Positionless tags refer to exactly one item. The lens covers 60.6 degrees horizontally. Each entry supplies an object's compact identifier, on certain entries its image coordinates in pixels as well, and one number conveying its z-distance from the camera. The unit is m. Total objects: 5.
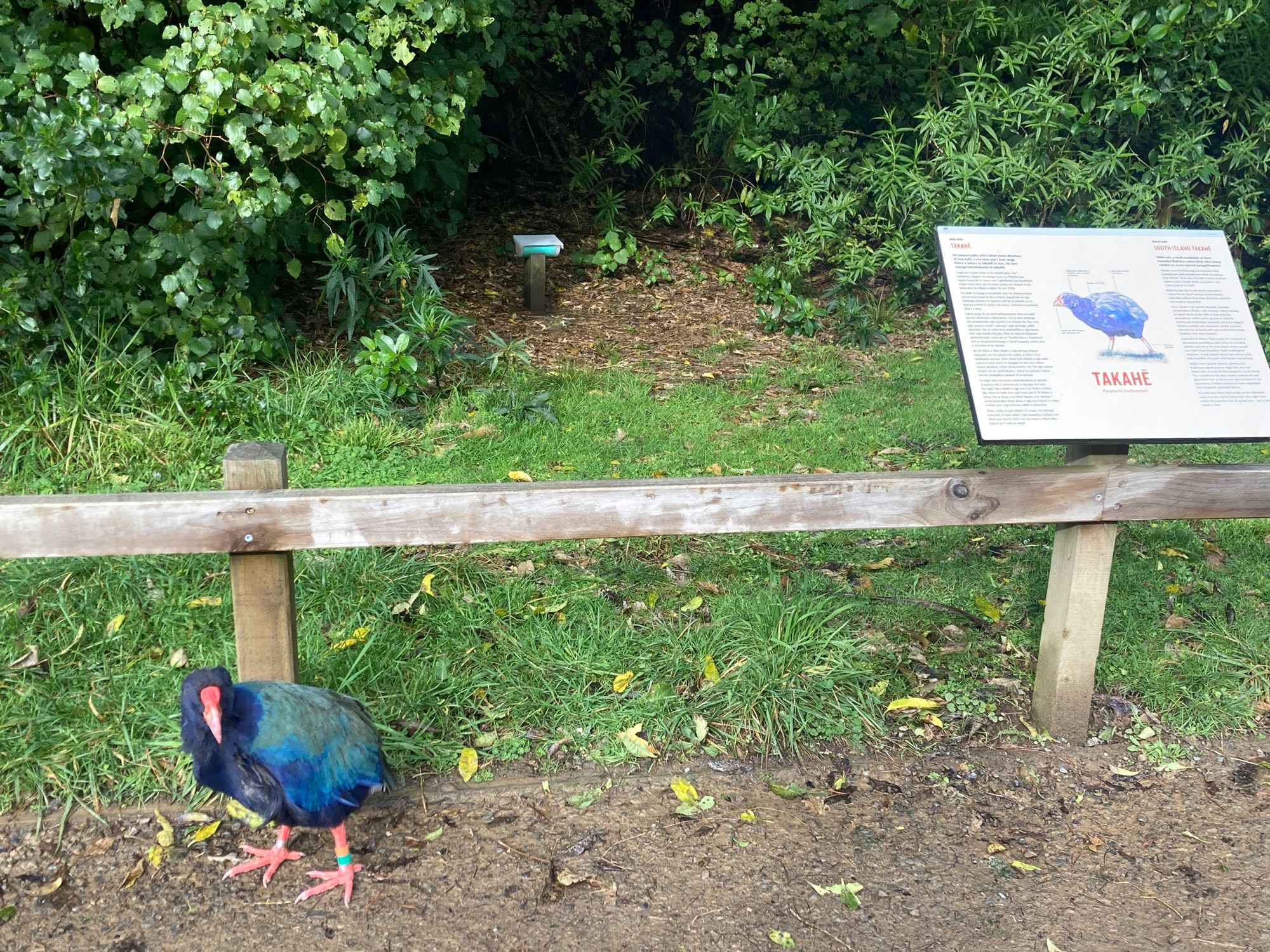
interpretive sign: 3.10
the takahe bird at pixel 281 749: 2.48
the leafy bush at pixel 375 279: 5.84
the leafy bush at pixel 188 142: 4.31
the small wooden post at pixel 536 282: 7.22
